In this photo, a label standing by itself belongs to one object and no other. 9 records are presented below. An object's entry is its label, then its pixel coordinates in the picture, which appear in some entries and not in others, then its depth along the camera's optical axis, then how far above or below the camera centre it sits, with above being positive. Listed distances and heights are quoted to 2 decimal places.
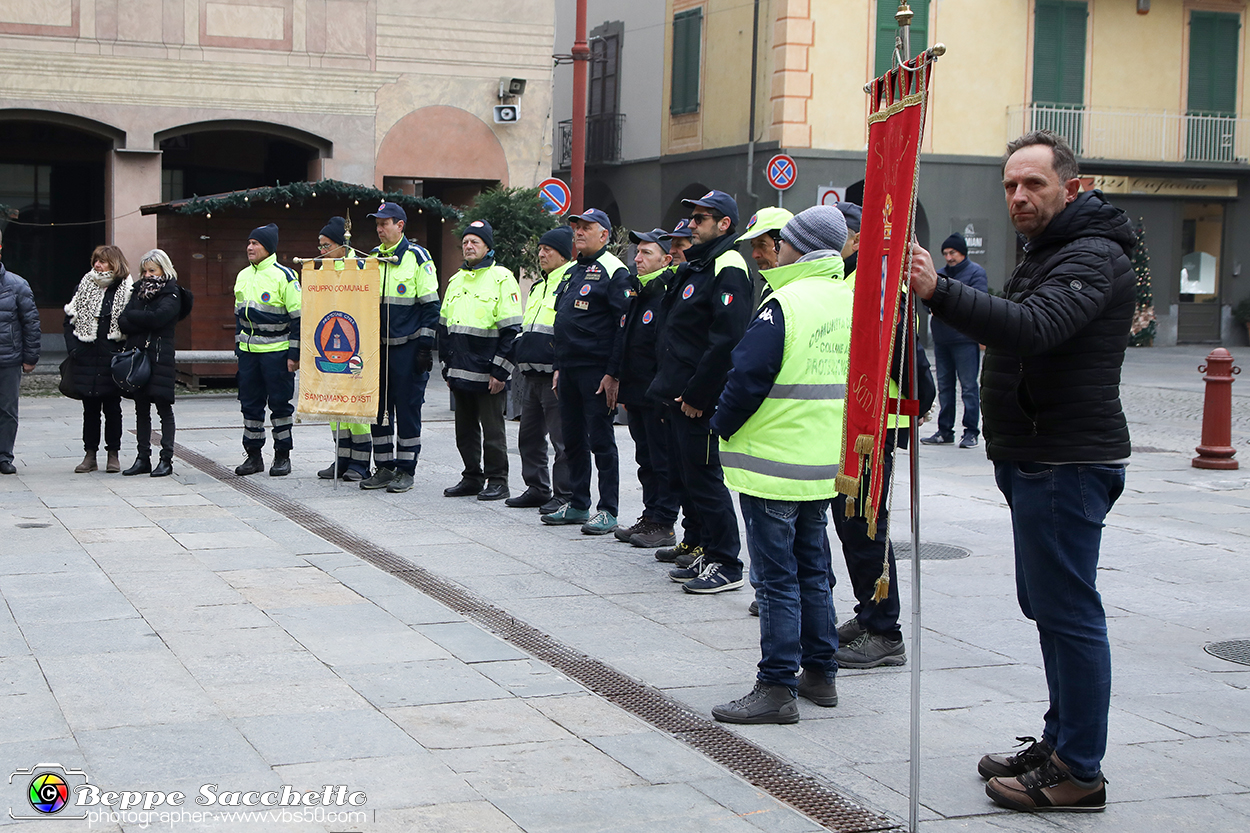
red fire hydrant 12.02 -0.73
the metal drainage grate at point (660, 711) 4.29 -1.49
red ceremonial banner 3.94 +0.20
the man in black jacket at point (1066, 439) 4.21 -0.33
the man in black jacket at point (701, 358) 7.23 -0.19
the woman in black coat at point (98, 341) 11.07 -0.26
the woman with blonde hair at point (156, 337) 11.07 -0.22
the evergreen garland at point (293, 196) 18.11 +1.58
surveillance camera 24.20 +4.09
